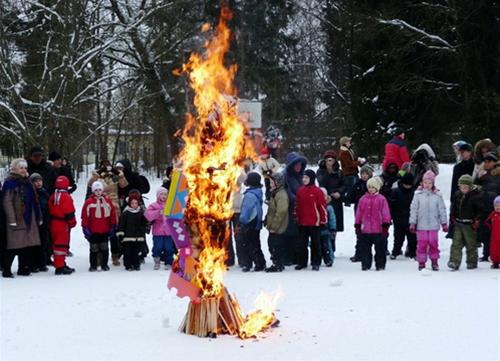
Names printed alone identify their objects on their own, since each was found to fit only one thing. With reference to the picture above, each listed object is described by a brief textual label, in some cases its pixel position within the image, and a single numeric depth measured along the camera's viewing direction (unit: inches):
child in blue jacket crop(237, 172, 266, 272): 465.1
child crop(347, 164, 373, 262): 521.7
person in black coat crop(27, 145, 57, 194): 514.6
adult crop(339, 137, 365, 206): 593.9
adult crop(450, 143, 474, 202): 525.7
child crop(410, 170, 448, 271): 464.8
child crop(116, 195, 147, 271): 478.3
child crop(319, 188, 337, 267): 485.1
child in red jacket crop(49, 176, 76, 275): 462.0
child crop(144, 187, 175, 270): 488.1
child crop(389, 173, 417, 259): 509.4
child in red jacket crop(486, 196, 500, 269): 458.6
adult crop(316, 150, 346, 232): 530.9
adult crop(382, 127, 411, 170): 578.2
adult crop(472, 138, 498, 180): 514.3
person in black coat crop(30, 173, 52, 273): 471.5
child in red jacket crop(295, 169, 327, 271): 471.2
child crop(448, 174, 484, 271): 462.0
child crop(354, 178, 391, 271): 464.4
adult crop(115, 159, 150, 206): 522.6
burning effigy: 290.5
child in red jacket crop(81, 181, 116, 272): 478.0
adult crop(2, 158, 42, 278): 448.1
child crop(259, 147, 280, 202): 528.5
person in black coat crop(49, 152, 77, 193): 539.3
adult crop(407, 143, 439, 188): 526.2
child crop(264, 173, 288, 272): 469.6
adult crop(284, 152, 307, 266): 473.1
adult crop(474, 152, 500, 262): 481.4
